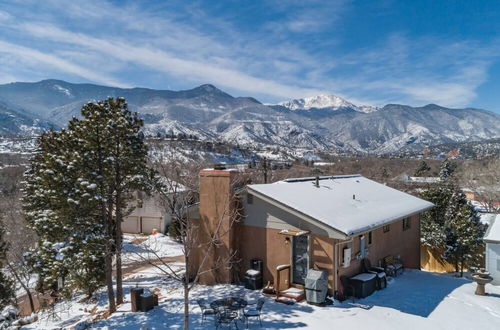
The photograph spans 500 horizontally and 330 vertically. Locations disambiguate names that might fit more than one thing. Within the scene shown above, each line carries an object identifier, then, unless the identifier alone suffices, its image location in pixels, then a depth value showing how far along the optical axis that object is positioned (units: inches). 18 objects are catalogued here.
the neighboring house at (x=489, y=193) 1457.9
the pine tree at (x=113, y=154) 540.1
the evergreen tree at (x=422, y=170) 2556.8
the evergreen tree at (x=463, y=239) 757.3
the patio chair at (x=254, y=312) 415.9
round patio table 412.2
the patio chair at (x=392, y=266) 614.9
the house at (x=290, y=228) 483.5
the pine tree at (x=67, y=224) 541.6
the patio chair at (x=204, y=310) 430.0
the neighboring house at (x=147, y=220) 1354.6
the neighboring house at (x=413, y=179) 2331.9
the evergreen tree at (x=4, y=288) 609.3
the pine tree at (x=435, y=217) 800.3
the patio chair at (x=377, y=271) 541.0
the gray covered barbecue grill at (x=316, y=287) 456.1
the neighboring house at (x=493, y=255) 665.0
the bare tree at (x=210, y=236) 537.8
